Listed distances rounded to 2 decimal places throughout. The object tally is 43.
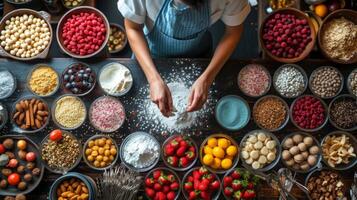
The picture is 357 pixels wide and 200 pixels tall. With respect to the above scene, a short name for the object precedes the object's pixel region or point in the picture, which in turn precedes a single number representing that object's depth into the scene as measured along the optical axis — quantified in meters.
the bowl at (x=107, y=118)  1.85
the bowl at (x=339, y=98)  1.88
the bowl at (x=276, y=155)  1.83
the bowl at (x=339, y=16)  1.95
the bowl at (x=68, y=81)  1.88
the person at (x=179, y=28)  1.52
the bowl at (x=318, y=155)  1.83
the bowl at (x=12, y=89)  1.88
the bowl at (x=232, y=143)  1.82
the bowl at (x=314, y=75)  1.92
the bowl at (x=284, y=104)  1.87
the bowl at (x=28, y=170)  1.78
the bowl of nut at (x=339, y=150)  1.84
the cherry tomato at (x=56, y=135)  1.80
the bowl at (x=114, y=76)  1.87
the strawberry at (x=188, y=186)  1.78
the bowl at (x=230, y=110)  1.88
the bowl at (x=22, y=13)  1.97
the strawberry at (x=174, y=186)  1.79
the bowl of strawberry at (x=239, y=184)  1.77
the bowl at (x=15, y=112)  1.85
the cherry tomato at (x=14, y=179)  1.78
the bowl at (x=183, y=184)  1.80
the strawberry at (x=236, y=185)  1.77
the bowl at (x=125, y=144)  1.82
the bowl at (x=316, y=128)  1.87
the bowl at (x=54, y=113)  1.86
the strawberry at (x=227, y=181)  1.78
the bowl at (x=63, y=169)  1.81
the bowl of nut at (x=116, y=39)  2.41
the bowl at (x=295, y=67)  1.92
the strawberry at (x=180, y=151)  1.80
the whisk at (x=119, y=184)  1.72
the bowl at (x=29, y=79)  1.88
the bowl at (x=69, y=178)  1.73
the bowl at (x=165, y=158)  1.82
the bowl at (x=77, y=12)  1.92
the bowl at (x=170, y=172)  1.81
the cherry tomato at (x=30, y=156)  1.80
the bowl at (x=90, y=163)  1.82
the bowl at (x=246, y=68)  1.90
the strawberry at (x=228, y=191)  1.77
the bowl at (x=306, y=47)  1.93
